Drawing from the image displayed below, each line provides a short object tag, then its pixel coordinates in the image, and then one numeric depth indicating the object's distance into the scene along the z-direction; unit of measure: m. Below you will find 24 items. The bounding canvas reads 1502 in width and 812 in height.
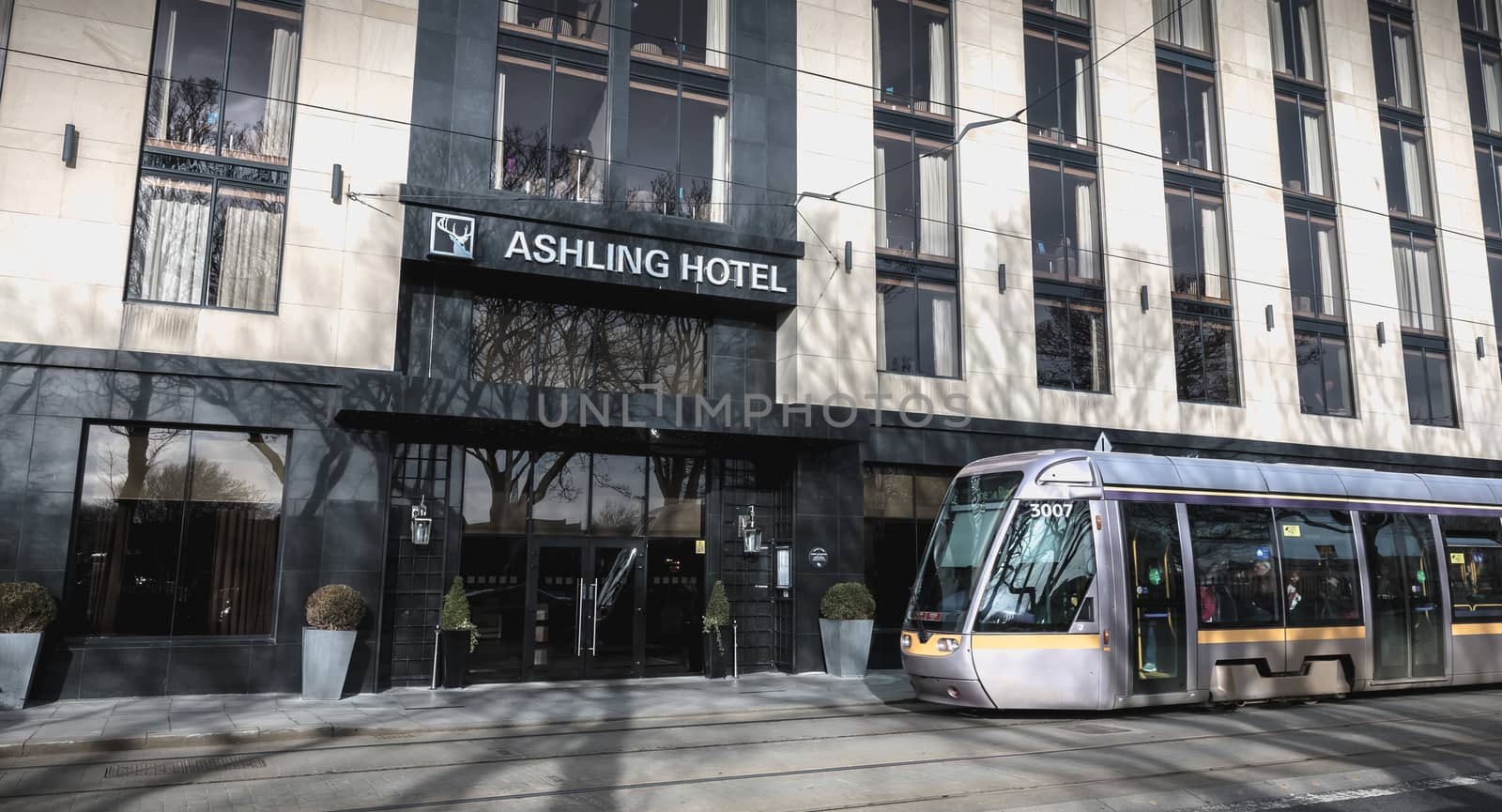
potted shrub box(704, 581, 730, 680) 17.86
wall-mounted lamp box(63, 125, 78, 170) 14.85
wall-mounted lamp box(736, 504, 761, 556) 18.72
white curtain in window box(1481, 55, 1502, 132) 28.34
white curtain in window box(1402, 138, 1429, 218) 26.62
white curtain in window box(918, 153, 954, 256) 20.92
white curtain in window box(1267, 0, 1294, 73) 25.33
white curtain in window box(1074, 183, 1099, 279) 22.22
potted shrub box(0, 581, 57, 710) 13.30
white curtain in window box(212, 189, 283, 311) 15.90
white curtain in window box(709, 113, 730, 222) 19.22
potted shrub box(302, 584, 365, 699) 14.73
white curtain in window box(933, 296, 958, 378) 20.55
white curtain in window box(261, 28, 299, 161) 16.33
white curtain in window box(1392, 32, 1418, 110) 27.08
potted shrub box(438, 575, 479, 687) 15.95
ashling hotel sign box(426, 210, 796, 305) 16.75
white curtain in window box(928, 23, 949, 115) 21.39
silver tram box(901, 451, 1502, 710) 12.60
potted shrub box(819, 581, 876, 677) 18.00
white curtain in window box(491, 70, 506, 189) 17.55
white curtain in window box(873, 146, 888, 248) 20.41
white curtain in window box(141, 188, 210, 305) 15.52
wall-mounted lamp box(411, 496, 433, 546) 16.31
